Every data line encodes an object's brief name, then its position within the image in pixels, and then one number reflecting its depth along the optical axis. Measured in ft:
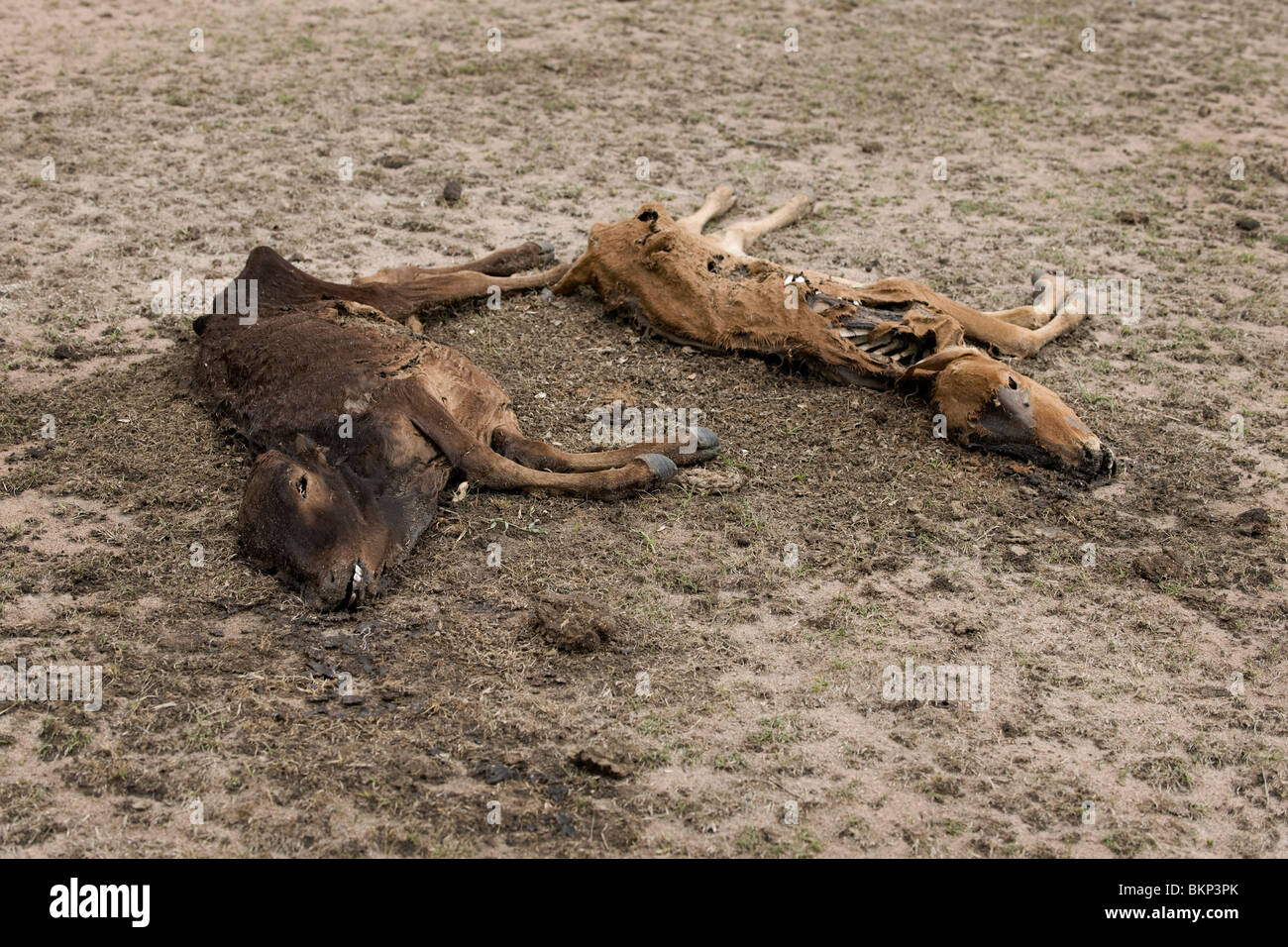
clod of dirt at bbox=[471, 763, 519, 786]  11.49
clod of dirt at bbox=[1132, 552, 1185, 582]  15.02
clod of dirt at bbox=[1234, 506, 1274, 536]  15.93
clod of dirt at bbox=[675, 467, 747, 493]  16.52
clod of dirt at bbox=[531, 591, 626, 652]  13.28
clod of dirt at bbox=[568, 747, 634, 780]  11.50
